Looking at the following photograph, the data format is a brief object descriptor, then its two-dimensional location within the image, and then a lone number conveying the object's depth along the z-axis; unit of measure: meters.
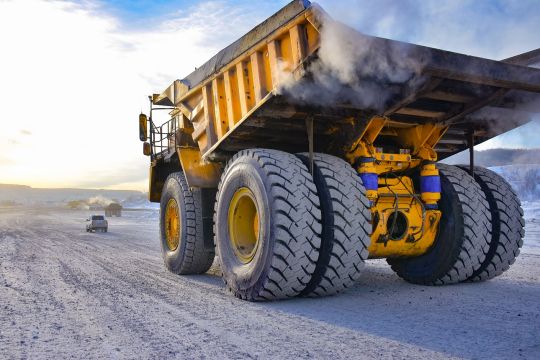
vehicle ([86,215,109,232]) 23.28
